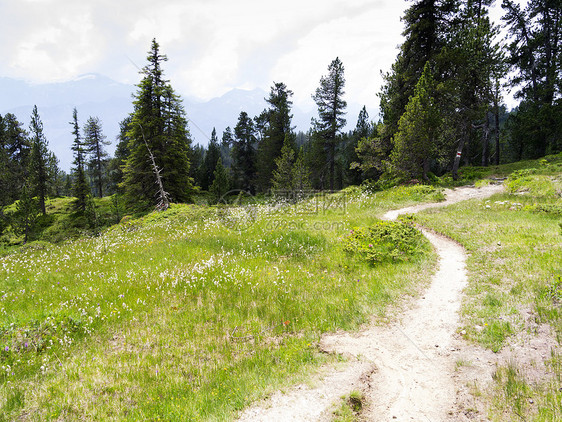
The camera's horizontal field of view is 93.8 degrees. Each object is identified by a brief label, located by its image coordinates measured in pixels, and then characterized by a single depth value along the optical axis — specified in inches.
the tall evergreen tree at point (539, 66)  1218.6
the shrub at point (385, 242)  381.4
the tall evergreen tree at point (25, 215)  990.4
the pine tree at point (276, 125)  1557.6
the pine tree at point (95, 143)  2025.1
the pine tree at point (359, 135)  2032.4
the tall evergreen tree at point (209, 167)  2308.1
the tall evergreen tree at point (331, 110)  1513.3
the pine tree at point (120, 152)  1814.7
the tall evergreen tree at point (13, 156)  1255.5
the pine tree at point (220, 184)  1589.6
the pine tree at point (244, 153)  1913.1
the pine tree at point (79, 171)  1640.0
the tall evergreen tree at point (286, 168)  1268.6
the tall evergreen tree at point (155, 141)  1022.4
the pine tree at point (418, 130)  800.9
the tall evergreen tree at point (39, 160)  1637.6
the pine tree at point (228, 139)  2012.6
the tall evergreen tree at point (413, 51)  941.8
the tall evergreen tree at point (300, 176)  1218.6
